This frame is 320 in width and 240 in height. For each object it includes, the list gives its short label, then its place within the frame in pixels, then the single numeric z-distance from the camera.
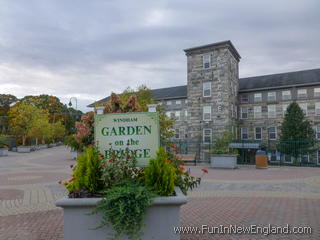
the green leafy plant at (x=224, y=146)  17.13
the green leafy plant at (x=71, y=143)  21.28
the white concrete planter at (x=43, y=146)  41.56
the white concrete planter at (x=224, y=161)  16.44
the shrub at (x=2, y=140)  28.83
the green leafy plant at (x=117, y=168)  4.10
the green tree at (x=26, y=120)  37.03
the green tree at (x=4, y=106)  47.42
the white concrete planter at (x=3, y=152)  28.19
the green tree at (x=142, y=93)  26.55
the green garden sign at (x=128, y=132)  4.54
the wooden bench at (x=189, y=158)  20.03
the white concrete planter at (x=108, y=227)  3.62
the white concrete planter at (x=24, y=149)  34.41
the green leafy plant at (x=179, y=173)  4.64
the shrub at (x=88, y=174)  4.07
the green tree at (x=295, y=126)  32.72
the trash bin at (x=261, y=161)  16.66
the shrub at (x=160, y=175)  3.94
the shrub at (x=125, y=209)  3.44
